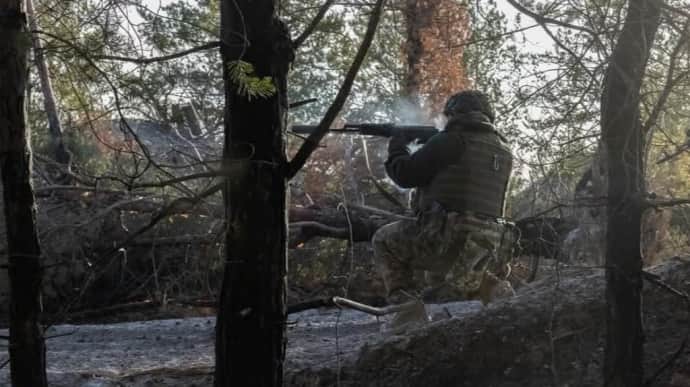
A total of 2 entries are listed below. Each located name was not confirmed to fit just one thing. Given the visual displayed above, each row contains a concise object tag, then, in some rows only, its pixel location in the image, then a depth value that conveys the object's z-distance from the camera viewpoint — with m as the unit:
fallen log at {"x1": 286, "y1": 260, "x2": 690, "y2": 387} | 5.52
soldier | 5.96
